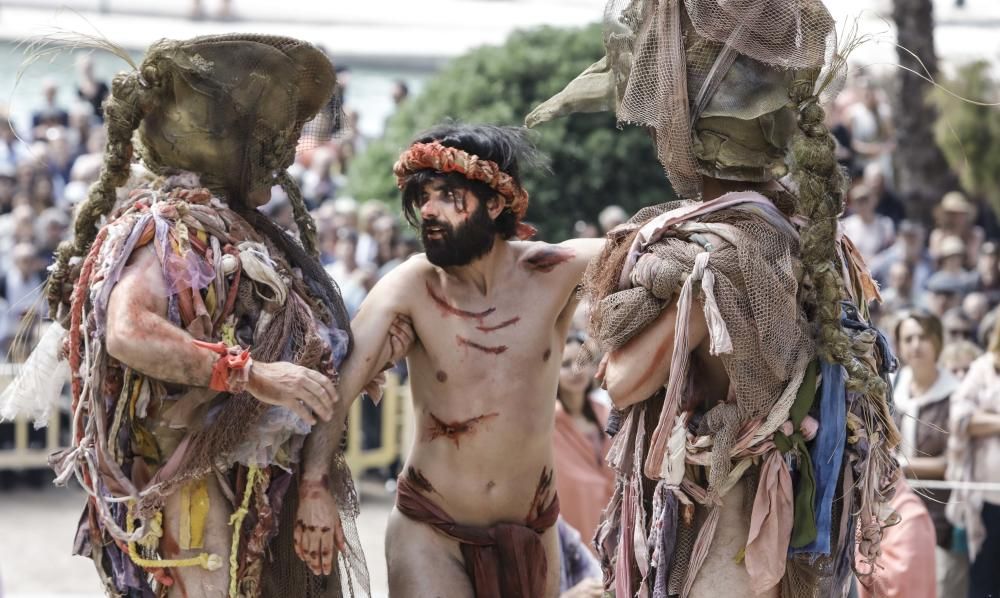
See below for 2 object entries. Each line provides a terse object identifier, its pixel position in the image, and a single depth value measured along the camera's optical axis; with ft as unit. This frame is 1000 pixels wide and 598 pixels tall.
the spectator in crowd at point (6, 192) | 41.83
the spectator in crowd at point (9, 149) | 44.81
